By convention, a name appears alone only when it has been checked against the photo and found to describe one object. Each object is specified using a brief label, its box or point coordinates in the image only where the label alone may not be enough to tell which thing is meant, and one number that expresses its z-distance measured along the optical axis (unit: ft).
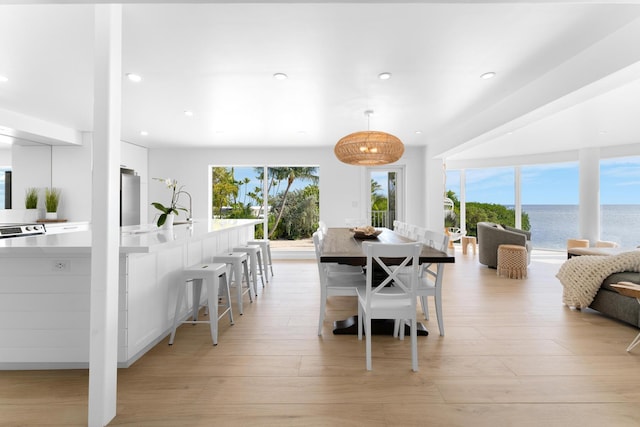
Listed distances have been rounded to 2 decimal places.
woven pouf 16.70
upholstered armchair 18.22
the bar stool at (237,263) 11.19
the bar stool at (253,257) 13.76
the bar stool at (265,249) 16.07
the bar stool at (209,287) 8.80
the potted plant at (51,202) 17.61
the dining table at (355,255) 8.21
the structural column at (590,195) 22.36
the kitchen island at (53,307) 7.43
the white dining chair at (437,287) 9.02
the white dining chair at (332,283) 9.12
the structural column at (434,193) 21.94
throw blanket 10.73
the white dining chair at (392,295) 7.38
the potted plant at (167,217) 10.98
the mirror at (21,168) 16.98
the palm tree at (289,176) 24.90
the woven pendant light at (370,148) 12.58
